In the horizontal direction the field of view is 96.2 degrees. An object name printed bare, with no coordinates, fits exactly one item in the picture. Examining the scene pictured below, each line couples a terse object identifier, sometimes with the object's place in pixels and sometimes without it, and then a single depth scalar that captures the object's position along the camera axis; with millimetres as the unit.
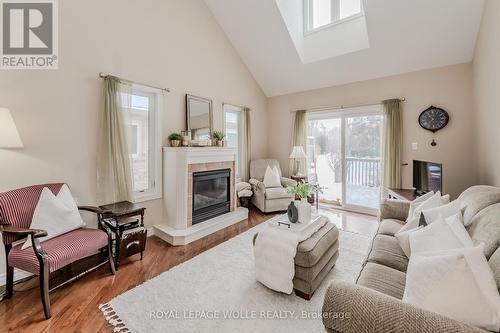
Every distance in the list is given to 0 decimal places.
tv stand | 3293
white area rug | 1674
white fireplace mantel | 3242
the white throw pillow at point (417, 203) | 2364
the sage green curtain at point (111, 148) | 2840
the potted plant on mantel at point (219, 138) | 3988
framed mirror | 3877
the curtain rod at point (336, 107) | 4451
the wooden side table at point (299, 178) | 4910
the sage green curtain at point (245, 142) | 5055
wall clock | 3641
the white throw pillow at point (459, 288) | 937
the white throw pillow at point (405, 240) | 1781
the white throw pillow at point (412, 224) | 1979
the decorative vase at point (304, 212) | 2314
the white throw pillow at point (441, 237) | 1328
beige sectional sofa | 934
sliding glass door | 4430
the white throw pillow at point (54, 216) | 2039
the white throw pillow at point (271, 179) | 4777
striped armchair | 1758
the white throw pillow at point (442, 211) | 1818
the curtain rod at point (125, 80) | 2813
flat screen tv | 2965
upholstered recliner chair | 4414
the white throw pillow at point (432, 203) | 2115
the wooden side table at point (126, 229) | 2498
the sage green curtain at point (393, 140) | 3986
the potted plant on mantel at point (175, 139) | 3465
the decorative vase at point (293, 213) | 2332
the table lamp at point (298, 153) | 4844
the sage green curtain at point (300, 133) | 5125
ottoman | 1881
